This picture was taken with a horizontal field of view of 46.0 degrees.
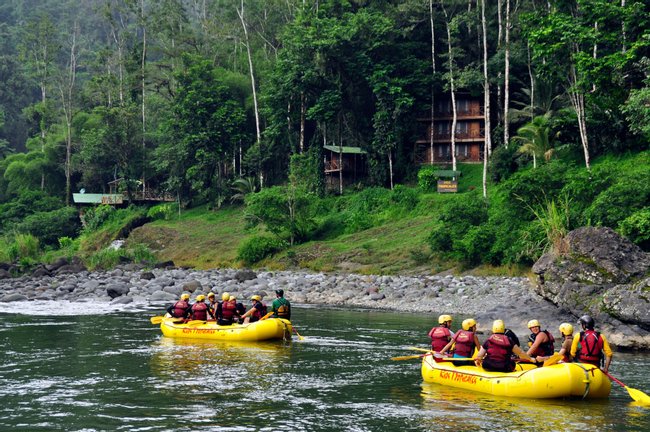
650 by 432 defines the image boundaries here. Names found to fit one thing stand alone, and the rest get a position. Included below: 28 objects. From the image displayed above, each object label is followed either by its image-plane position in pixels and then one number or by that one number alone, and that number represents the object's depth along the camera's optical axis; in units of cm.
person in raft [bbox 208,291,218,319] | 2322
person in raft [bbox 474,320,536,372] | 1456
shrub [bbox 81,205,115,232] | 6554
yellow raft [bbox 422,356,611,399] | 1383
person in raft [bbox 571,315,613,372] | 1440
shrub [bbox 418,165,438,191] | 5275
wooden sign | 5122
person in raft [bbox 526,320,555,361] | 1493
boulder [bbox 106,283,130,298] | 3519
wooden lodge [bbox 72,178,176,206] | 6944
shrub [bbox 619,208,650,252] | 2739
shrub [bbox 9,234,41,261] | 5581
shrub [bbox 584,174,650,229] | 2950
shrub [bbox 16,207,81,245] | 6450
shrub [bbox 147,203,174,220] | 6416
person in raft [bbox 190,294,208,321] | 2334
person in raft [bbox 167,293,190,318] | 2349
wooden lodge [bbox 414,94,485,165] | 5800
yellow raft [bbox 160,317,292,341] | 2128
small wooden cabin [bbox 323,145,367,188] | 6025
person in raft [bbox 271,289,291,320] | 2216
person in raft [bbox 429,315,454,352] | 1636
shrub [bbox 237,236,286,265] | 4662
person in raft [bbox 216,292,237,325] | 2266
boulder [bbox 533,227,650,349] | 2008
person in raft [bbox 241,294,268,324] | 2211
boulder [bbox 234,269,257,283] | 3944
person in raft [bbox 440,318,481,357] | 1581
